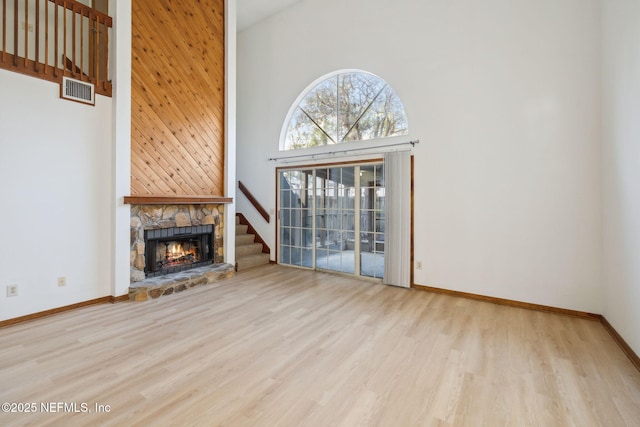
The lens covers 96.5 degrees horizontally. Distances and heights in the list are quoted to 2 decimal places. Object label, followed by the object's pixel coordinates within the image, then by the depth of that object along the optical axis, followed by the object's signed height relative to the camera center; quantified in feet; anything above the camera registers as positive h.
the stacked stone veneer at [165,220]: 12.67 -0.26
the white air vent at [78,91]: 10.59 +4.75
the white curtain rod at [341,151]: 14.08 +3.68
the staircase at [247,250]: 18.11 -2.35
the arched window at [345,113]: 15.31 +6.06
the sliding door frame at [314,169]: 15.72 +1.71
